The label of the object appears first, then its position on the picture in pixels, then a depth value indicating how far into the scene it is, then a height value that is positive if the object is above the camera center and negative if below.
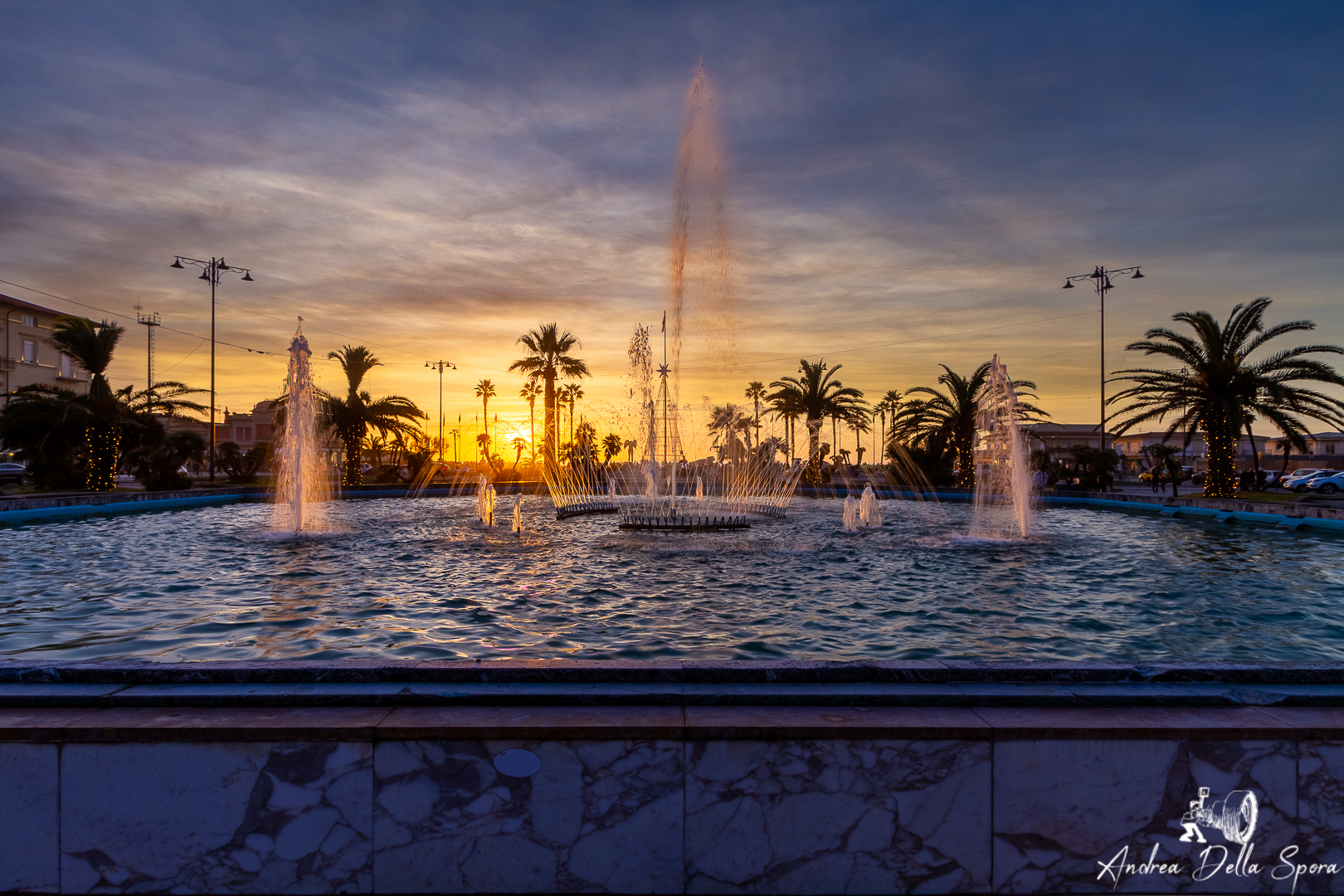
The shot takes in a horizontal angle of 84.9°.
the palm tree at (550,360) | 46.16 +6.56
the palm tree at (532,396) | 57.10 +5.77
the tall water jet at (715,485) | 19.80 -1.06
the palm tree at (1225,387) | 24.75 +2.78
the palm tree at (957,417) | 37.22 +2.44
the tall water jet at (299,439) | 17.84 +0.64
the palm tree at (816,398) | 42.31 +3.88
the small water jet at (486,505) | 21.13 -1.37
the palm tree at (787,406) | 43.81 +3.67
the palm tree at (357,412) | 38.50 +2.68
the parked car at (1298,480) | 37.66 -0.76
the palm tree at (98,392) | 27.14 +2.60
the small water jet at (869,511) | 20.73 -1.39
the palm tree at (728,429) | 26.28 +1.60
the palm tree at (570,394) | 77.09 +7.45
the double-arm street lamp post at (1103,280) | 38.41 +9.69
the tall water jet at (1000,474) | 18.09 -0.33
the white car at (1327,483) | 31.80 -0.81
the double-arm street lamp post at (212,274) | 38.62 +9.96
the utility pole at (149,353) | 69.29 +10.66
